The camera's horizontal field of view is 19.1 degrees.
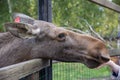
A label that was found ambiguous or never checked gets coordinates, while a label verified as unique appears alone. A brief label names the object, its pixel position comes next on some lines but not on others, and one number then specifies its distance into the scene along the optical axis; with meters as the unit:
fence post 3.49
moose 3.05
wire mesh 5.18
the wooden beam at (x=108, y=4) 4.15
